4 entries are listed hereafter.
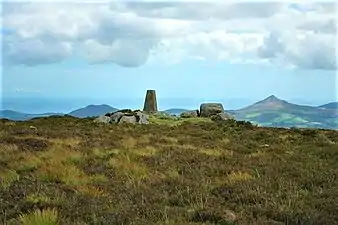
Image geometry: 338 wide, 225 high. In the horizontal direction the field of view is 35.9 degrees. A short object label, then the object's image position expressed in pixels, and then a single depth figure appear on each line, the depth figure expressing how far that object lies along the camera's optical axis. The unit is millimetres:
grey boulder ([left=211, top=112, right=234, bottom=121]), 43166
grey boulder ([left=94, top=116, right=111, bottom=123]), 38141
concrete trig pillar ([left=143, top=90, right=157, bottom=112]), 51188
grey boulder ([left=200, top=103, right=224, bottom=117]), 46156
